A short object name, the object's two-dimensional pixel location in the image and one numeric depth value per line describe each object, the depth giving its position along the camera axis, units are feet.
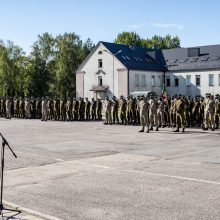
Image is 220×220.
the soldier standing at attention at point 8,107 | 118.73
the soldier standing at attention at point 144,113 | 71.31
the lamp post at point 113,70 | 197.47
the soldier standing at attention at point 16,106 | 119.65
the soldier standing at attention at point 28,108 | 115.03
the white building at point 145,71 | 195.42
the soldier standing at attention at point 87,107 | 104.42
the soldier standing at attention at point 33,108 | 116.16
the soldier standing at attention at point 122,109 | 88.58
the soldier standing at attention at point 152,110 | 75.15
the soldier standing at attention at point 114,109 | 89.66
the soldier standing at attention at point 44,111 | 106.22
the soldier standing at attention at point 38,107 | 114.83
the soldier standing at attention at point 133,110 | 87.40
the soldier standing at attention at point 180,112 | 69.51
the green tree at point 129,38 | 296.10
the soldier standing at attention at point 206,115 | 73.67
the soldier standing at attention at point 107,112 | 89.76
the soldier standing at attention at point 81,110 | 103.96
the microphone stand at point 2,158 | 22.29
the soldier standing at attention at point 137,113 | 85.87
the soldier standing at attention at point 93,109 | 105.64
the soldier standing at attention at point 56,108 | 104.99
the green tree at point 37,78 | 254.47
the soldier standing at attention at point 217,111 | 74.12
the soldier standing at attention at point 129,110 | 87.61
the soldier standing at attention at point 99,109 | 105.78
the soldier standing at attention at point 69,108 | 103.72
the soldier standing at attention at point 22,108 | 117.50
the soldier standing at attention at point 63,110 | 104.42
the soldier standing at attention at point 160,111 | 79.36
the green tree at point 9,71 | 256.11
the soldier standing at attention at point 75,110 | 103.48
